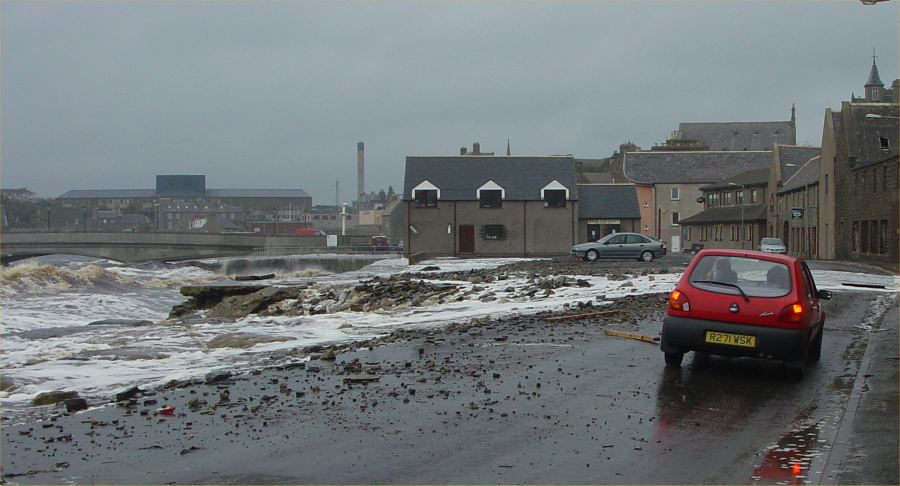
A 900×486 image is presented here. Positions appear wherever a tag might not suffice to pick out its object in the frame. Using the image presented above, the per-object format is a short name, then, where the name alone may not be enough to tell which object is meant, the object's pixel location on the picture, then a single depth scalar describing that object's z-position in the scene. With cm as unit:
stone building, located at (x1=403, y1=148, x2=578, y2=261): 7150
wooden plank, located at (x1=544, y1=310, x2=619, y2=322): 1801
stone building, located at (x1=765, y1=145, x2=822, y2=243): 7525
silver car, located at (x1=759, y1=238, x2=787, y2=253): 5037
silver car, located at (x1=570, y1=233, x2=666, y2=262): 4681
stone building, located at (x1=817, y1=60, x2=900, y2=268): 5016
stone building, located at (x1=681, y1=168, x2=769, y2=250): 7956
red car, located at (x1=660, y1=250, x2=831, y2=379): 1097
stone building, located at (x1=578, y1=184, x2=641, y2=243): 7494
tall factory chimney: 19562
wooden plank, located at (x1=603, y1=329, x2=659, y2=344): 1452
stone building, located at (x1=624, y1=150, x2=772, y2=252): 9519
